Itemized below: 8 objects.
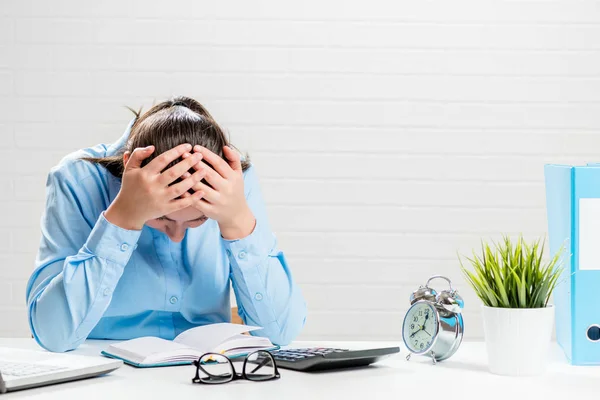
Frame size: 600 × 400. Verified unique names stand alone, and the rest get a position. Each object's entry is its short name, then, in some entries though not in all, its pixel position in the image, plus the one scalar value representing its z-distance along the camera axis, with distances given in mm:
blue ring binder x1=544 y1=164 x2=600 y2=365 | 1511
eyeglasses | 1289
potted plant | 1369
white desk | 1209
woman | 1545
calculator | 1372
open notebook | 1419
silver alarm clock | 1492
